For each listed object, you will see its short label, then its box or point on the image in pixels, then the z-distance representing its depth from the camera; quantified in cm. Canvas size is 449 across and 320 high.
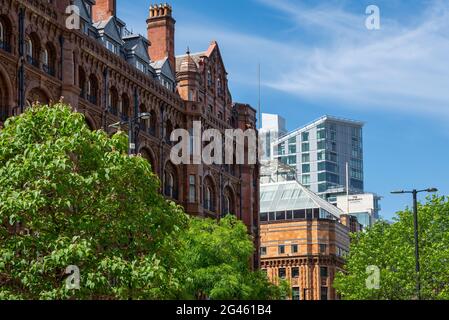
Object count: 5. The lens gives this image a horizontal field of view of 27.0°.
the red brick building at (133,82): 5872
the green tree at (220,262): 5756
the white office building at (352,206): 19588
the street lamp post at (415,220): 5919
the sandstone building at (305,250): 13162
